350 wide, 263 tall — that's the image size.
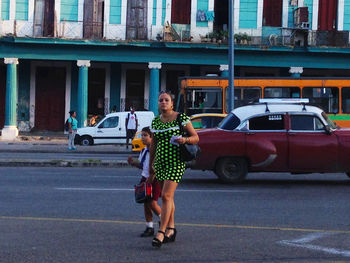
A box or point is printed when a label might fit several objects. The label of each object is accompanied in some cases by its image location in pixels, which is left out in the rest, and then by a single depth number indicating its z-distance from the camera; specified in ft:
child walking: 27.84
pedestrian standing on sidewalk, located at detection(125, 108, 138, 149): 90.43
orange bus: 82.58
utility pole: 77.87
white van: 98.12
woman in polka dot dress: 25.82
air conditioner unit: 110.93
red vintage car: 46.80
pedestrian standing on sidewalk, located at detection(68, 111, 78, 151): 87.66
